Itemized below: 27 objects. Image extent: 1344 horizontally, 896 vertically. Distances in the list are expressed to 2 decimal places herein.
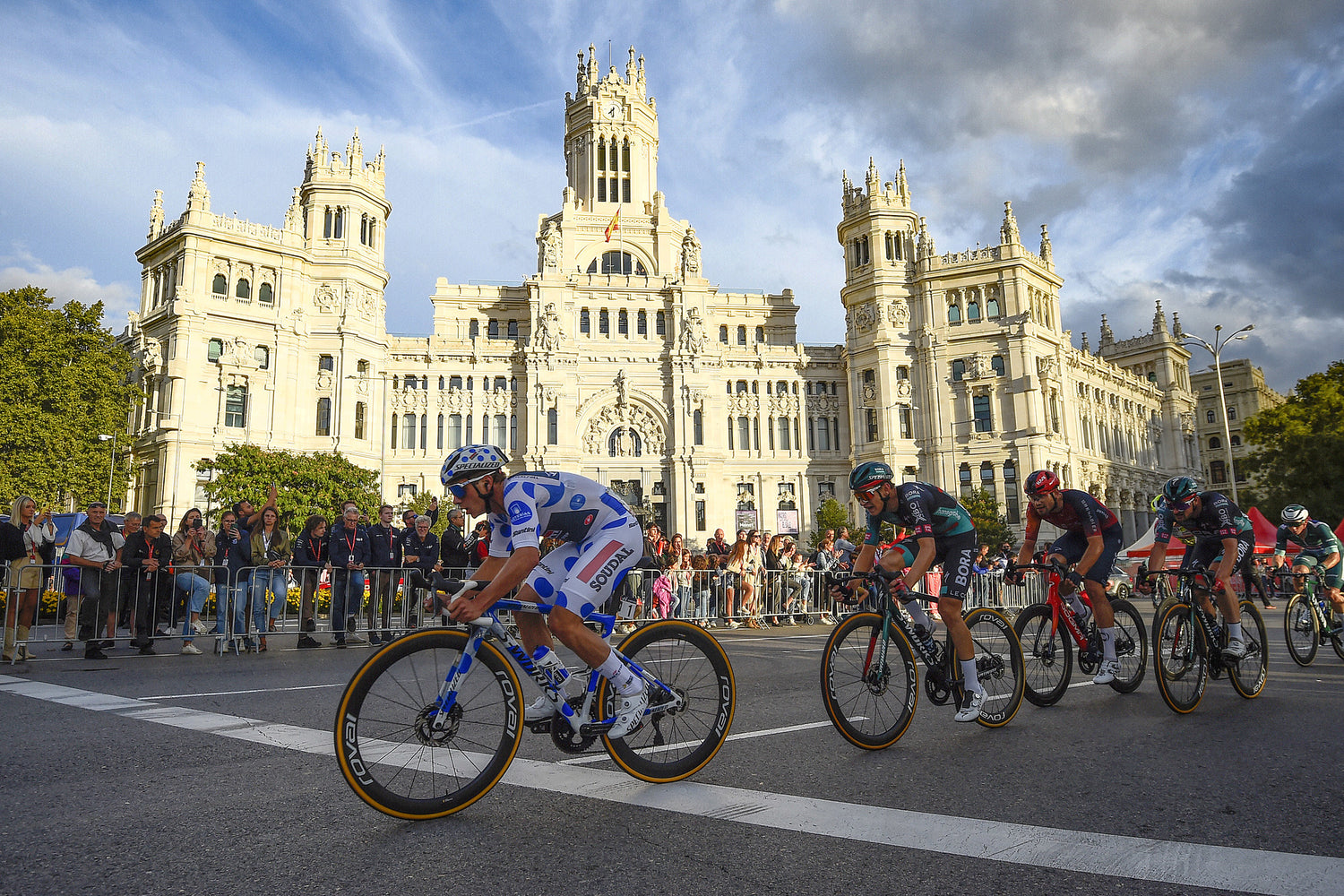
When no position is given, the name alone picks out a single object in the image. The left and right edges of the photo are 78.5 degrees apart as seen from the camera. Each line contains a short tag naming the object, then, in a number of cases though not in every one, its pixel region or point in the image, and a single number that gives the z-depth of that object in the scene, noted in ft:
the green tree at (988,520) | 156.76
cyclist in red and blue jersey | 22.74
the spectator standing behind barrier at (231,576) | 39.50
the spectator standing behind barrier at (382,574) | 44.14
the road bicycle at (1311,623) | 31.22
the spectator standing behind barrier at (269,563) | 40.78
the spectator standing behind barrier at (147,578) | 37.99
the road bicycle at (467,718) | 11.78
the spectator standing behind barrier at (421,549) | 46.14
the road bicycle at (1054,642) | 22.09
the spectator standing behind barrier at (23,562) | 33.76
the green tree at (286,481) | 131.85
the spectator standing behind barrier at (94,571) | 36.19
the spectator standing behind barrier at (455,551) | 46.39
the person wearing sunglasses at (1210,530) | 24.00
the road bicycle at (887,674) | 17.10
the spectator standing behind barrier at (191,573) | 39.11
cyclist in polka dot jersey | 13.55
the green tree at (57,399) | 125.08
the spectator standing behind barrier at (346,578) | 42.98
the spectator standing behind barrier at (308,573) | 42.63
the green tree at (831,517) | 170.71
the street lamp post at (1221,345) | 113.91
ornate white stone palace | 173.78
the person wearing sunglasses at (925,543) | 18.86
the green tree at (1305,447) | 117.80
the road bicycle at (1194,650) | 21.24
